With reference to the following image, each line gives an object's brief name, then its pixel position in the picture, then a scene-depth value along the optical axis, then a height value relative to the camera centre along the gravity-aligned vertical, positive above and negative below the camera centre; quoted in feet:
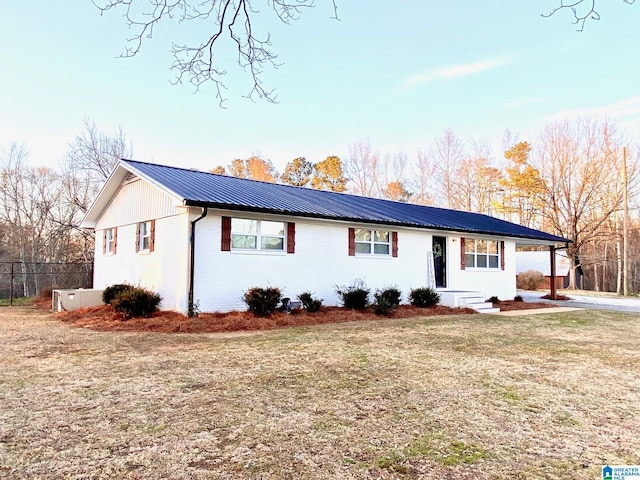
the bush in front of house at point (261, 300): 34.01 -3.01
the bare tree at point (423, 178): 110.22 +23.12
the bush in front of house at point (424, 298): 44.55 -3.65
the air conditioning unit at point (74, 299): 42.01 -3.61
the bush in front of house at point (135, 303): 33.60 -3.19
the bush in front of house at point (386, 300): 38.68 -3.57
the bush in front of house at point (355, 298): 40.37 -3.33
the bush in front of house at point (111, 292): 38.98 -2.61
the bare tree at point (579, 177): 86.79 +19.16
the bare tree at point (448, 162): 106.93 +26.59
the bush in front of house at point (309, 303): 37.83 -3.58
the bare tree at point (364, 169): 112.06 +26.06
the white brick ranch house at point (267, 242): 34.94 +2.32
